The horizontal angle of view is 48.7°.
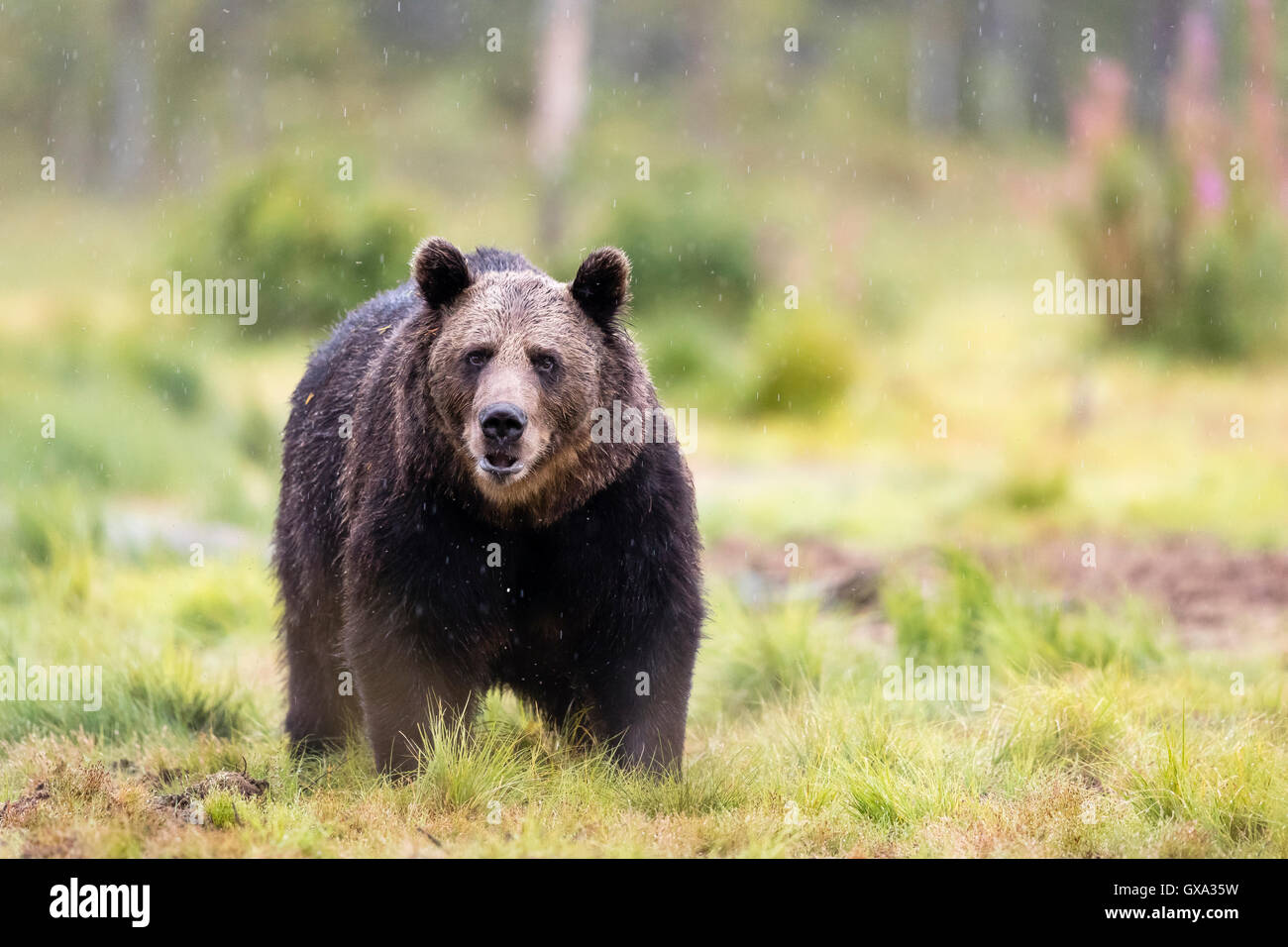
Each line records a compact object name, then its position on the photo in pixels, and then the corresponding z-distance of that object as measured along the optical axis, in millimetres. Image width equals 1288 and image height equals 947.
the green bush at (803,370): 15242
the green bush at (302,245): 18031
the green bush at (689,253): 18953
